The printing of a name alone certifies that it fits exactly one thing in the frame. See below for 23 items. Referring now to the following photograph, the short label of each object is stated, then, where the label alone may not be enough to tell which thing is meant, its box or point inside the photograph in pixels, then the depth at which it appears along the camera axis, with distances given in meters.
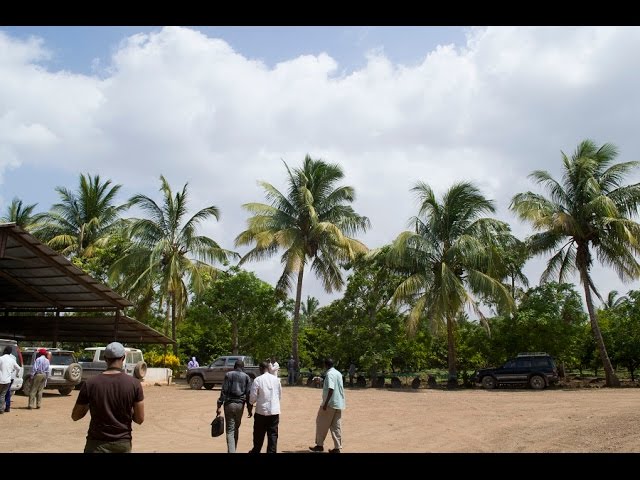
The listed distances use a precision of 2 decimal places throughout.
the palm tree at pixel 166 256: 30.30
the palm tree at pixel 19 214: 36.15
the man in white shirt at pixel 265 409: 8.38
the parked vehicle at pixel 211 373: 24.89
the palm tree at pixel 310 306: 70.44
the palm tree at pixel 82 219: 33.91
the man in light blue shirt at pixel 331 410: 9.59
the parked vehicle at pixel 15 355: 16.11
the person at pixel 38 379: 16.28
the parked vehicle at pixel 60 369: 20.39
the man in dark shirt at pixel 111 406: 4.84
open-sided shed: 20.05
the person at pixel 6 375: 13.77
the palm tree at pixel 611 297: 61.03
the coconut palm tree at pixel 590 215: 25.88
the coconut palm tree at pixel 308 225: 29.98
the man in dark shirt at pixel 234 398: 8.68
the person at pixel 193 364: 27.71
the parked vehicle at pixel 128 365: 23.44
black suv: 25.34
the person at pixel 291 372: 28.91
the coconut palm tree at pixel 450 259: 26.47
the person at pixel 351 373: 28.13
